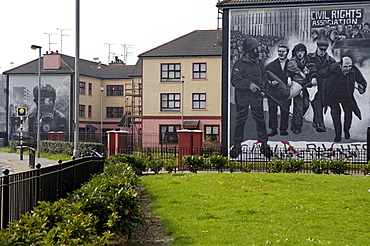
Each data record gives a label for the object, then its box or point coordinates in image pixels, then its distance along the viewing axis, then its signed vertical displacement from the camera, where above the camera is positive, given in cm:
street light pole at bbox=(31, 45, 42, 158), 3439 +493
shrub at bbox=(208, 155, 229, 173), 2370 -175
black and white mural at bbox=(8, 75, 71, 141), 5728 +226
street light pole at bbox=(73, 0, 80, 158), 2002 +171
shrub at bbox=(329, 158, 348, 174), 2261 -182
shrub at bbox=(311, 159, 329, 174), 2283 -184
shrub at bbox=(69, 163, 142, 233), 811 -131
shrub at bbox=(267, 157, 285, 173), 2298 -186
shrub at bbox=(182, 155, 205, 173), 2342 -179
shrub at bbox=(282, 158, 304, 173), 2292 -183
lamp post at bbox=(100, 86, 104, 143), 6257 +196
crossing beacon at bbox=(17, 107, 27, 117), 3604 +79
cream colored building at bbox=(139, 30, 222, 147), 4816 +311
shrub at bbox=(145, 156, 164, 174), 2336 -188
